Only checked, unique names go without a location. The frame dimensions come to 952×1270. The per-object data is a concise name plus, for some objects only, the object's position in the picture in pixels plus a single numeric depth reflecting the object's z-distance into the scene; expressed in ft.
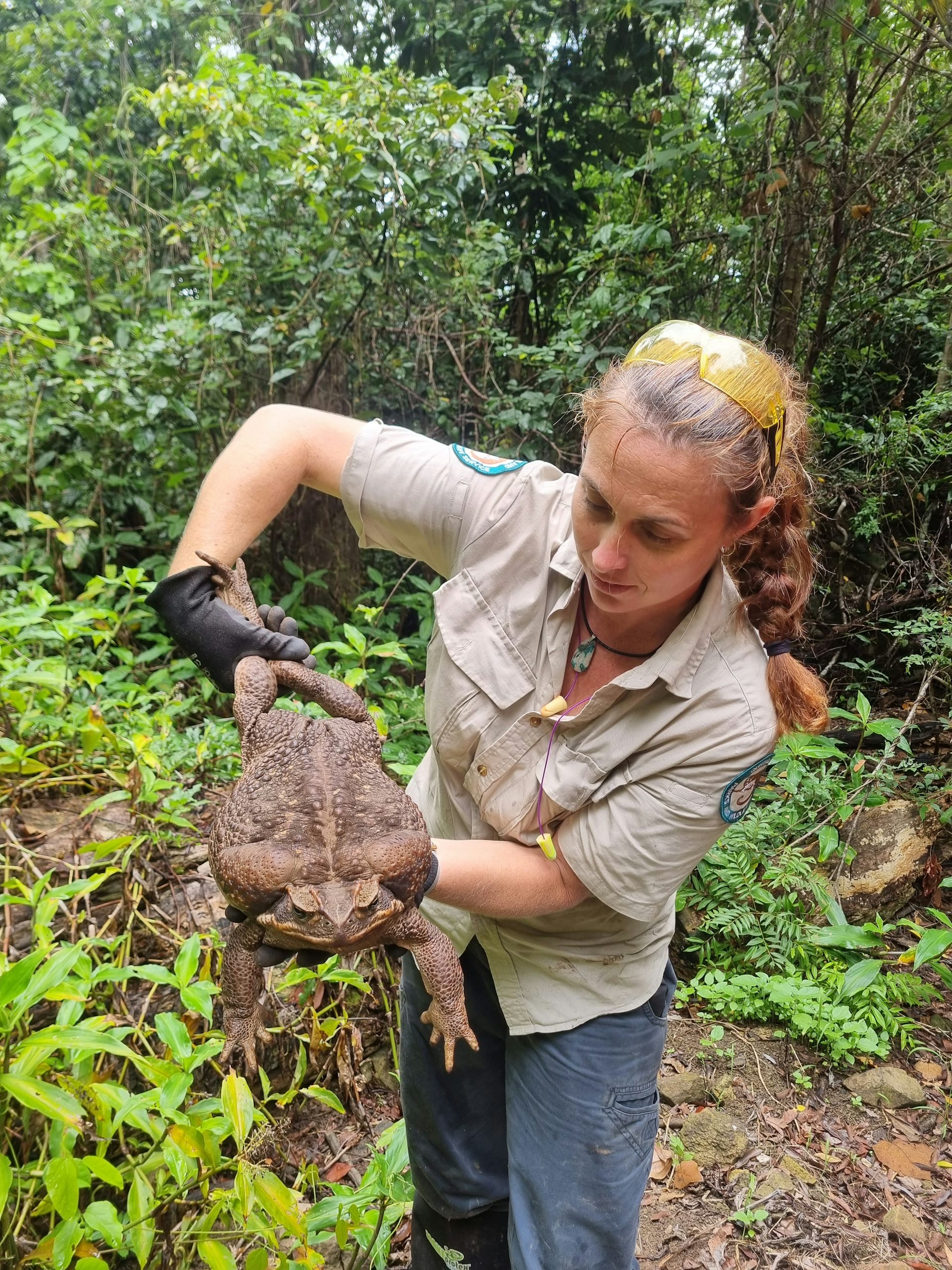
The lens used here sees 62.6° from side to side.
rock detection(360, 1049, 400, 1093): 10.95
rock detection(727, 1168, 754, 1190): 10.50
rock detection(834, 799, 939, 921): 13.84
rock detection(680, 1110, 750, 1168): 10.78
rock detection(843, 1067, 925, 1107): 11.52
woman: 6.33
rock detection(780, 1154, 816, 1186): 10.59
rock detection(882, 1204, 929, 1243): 10.00
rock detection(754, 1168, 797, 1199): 10.43
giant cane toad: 4.79
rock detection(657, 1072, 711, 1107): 11.59
